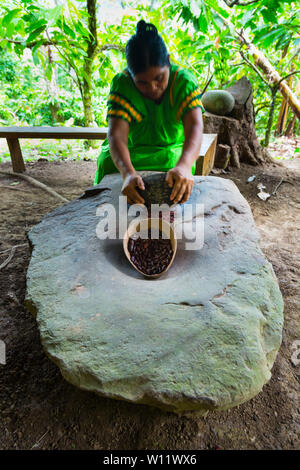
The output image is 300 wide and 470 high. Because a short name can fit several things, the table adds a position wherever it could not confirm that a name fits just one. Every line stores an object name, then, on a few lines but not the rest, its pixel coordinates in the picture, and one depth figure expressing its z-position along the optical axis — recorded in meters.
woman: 1.30
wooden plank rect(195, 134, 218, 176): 2.42
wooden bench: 3.34
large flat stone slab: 0.81
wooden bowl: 1.27
